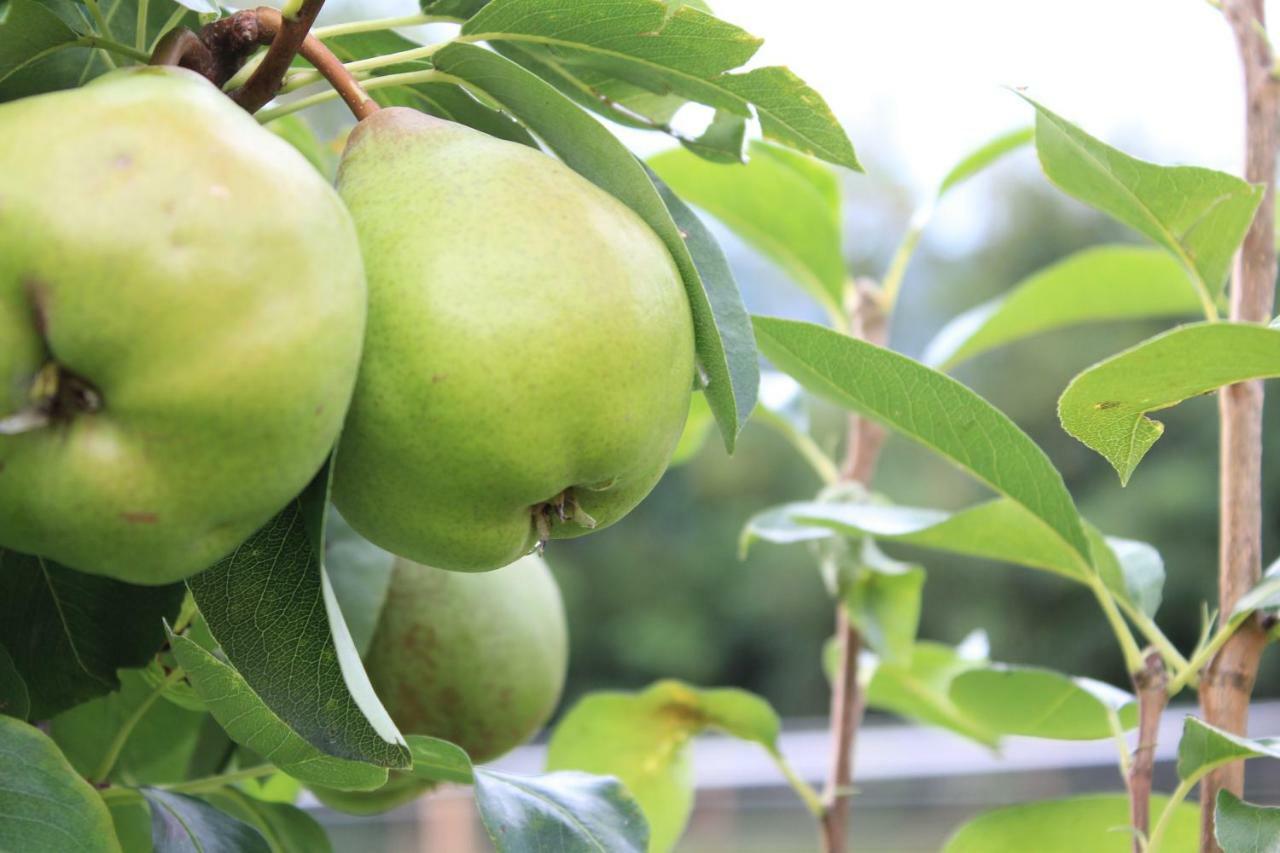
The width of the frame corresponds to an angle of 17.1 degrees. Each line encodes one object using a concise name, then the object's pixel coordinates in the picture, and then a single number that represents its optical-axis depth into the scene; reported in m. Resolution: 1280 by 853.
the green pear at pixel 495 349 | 0.68
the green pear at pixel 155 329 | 0.65
